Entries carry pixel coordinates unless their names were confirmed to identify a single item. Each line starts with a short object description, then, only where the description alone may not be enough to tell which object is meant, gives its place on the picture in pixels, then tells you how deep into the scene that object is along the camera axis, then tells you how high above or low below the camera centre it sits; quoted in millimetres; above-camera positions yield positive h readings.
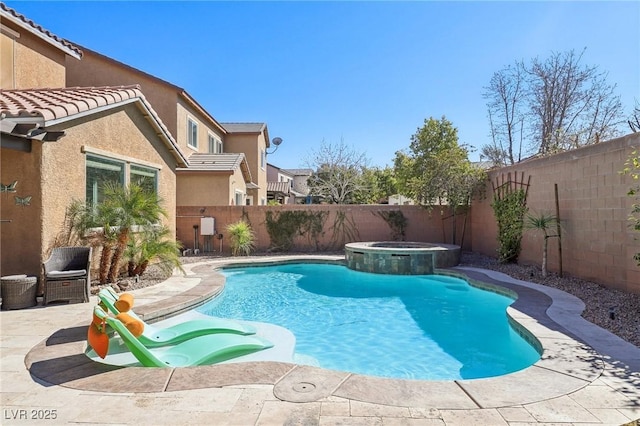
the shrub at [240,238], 16984 -645
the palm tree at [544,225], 10961 -150
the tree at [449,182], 16641 +1890
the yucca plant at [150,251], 10438 -734
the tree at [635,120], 15445 +4464
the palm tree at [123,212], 9359 +388
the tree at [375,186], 34438 +4197
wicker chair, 7789 -1041
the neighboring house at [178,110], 18578 +6608
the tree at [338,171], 33250 +5101
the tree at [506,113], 27609 +8614
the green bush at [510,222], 13289 -44
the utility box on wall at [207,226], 17781 -28
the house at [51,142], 8008 +2192
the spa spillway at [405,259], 13875 -1456
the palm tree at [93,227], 9055 +3
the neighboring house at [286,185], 38625 +5281
